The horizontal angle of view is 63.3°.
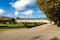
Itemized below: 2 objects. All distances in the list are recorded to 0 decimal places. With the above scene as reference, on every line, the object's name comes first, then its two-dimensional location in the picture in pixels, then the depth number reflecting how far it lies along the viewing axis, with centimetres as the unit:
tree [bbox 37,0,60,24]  870
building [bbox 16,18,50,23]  4084
